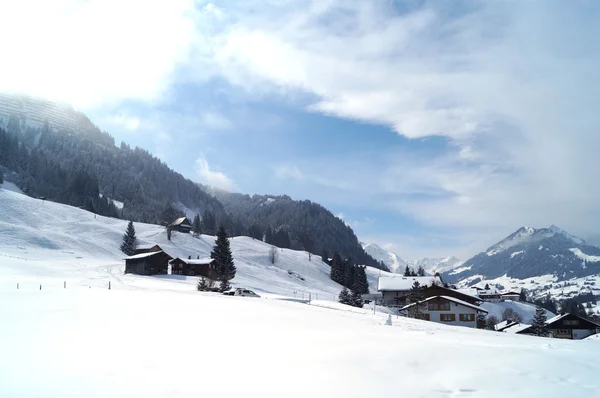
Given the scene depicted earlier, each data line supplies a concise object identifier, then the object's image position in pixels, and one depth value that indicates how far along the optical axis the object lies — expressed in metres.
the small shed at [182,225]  130.88
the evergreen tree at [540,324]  65.06
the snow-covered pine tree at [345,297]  70.88
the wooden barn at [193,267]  80.06
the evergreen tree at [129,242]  97.05
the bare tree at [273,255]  129.18
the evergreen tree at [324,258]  169.88
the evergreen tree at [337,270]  137.38
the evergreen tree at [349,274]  123.78
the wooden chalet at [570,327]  67.56
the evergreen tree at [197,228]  135.57
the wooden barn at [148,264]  72.19
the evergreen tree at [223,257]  73.69
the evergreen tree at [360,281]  119.46
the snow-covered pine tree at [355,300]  70.10
